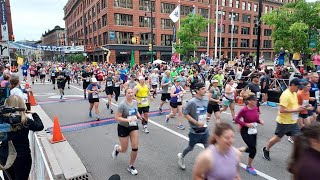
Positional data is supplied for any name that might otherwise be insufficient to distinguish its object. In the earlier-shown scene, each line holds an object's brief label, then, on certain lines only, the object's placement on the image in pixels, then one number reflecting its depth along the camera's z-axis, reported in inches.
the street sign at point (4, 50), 495.5
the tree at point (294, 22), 514.6
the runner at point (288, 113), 212.1
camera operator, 143.3
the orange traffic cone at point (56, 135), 273.6
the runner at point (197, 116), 203.6
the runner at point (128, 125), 203.5
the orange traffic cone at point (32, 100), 485.4
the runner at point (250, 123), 195.3
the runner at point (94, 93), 380.2
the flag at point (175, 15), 1080.0
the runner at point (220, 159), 116.8
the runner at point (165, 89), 418.9
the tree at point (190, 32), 1314.0
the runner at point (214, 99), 313.2
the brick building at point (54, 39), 4067.4
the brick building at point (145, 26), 1766.7
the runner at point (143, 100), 323.3
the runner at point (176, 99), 349.1
